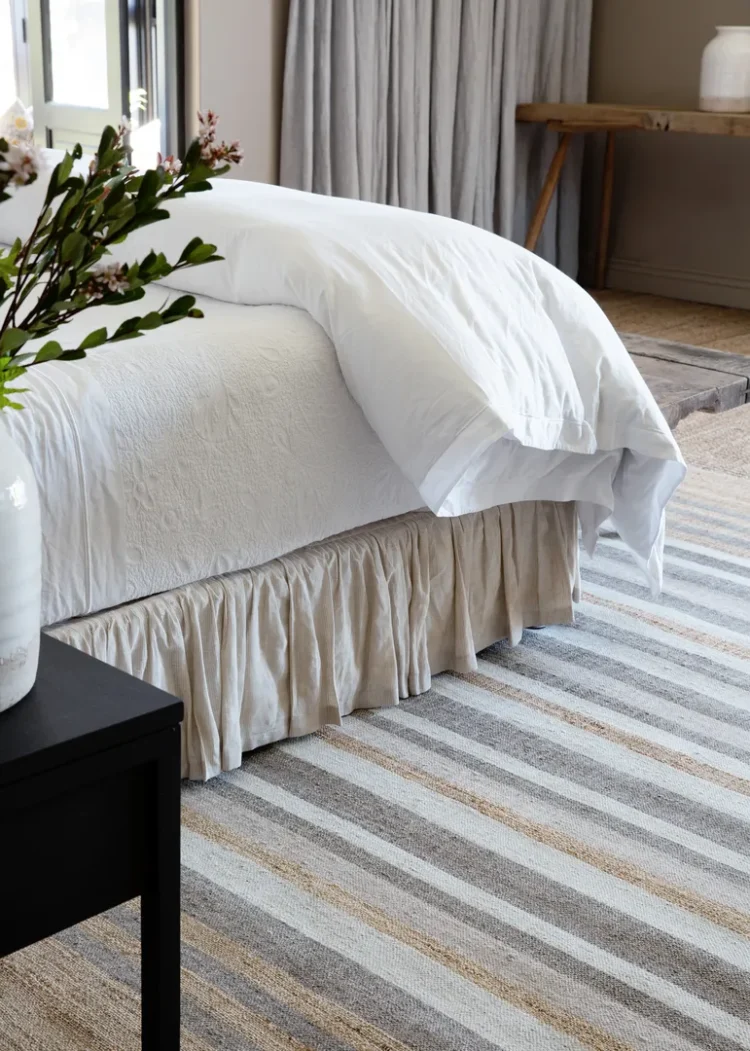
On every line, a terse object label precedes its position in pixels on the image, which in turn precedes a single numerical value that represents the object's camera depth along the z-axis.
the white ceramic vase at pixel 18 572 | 0.79
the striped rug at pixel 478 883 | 1.19
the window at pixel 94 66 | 3.78
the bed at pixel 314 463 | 1.43
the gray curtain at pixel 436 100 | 4.08
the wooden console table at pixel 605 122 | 4.10
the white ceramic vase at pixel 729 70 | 4.25
